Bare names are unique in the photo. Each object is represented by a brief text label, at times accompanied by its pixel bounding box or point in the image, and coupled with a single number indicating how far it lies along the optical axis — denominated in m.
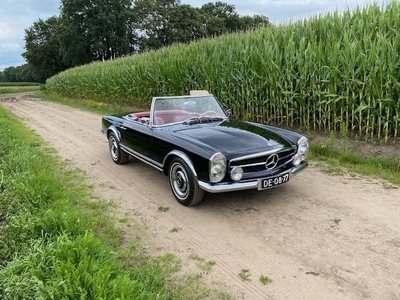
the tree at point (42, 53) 55.66
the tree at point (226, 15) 59.12
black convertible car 3.64
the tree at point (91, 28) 46.84
